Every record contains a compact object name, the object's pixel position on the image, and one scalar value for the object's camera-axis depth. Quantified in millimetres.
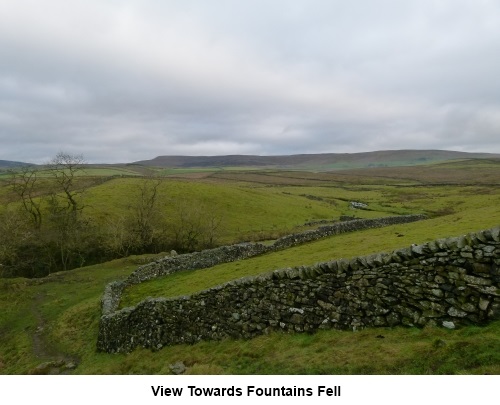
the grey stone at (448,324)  9776
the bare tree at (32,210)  50562
